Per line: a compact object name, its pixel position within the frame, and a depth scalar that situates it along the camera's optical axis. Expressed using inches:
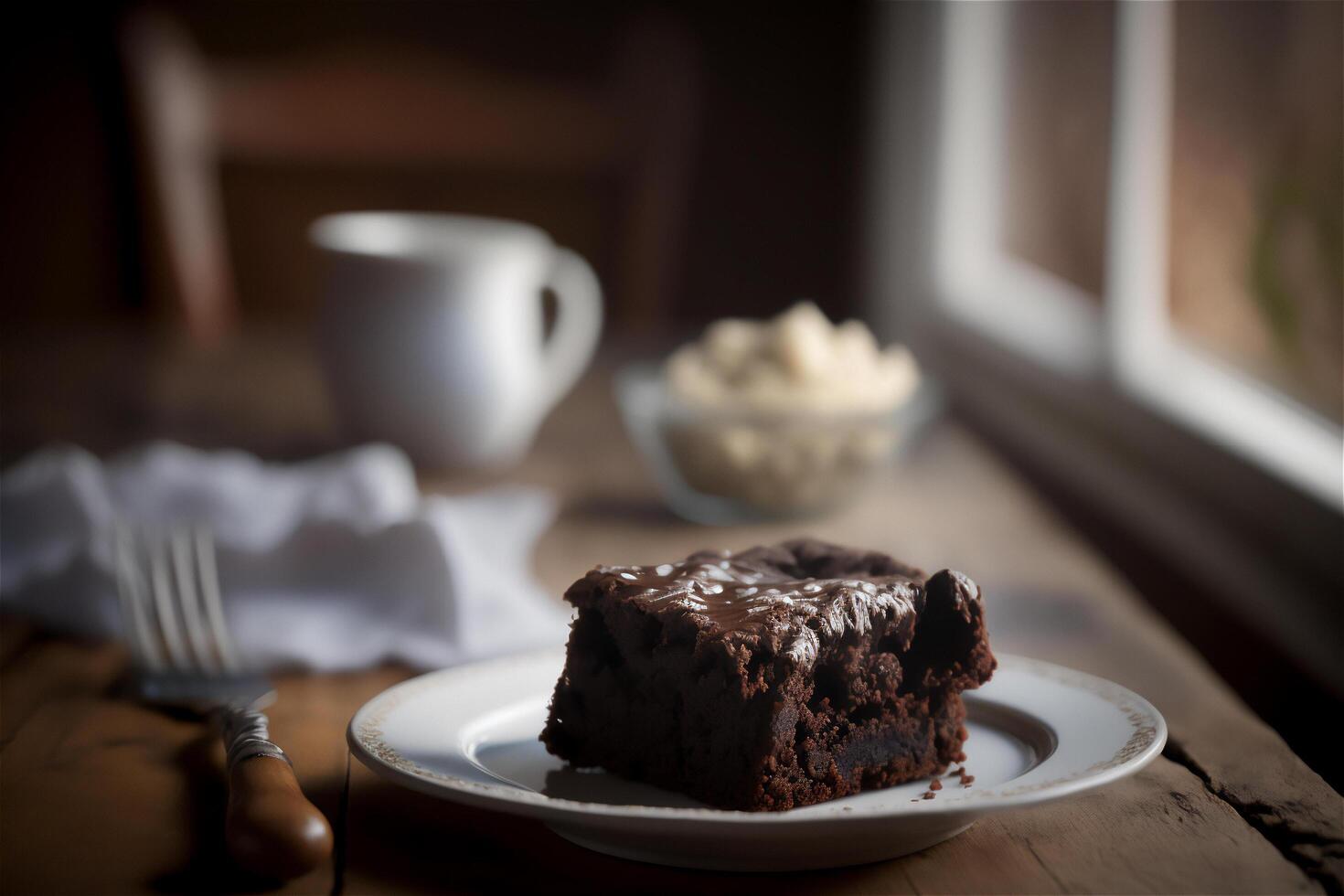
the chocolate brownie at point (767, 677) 21.4
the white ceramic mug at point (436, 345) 30.6
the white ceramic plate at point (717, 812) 20.1
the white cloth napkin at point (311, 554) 25.0
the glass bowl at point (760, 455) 28.6
